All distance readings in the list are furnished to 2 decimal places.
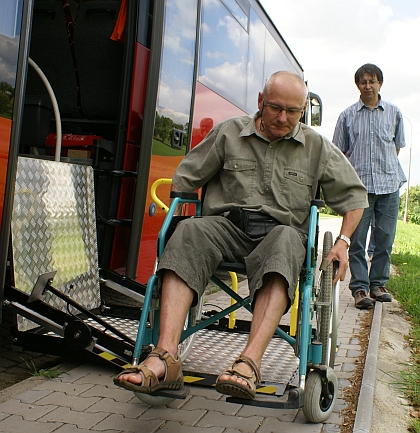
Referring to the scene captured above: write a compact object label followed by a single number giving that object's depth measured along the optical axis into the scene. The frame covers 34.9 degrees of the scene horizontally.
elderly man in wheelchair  2.76
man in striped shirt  5.99
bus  3.40
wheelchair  2.75
